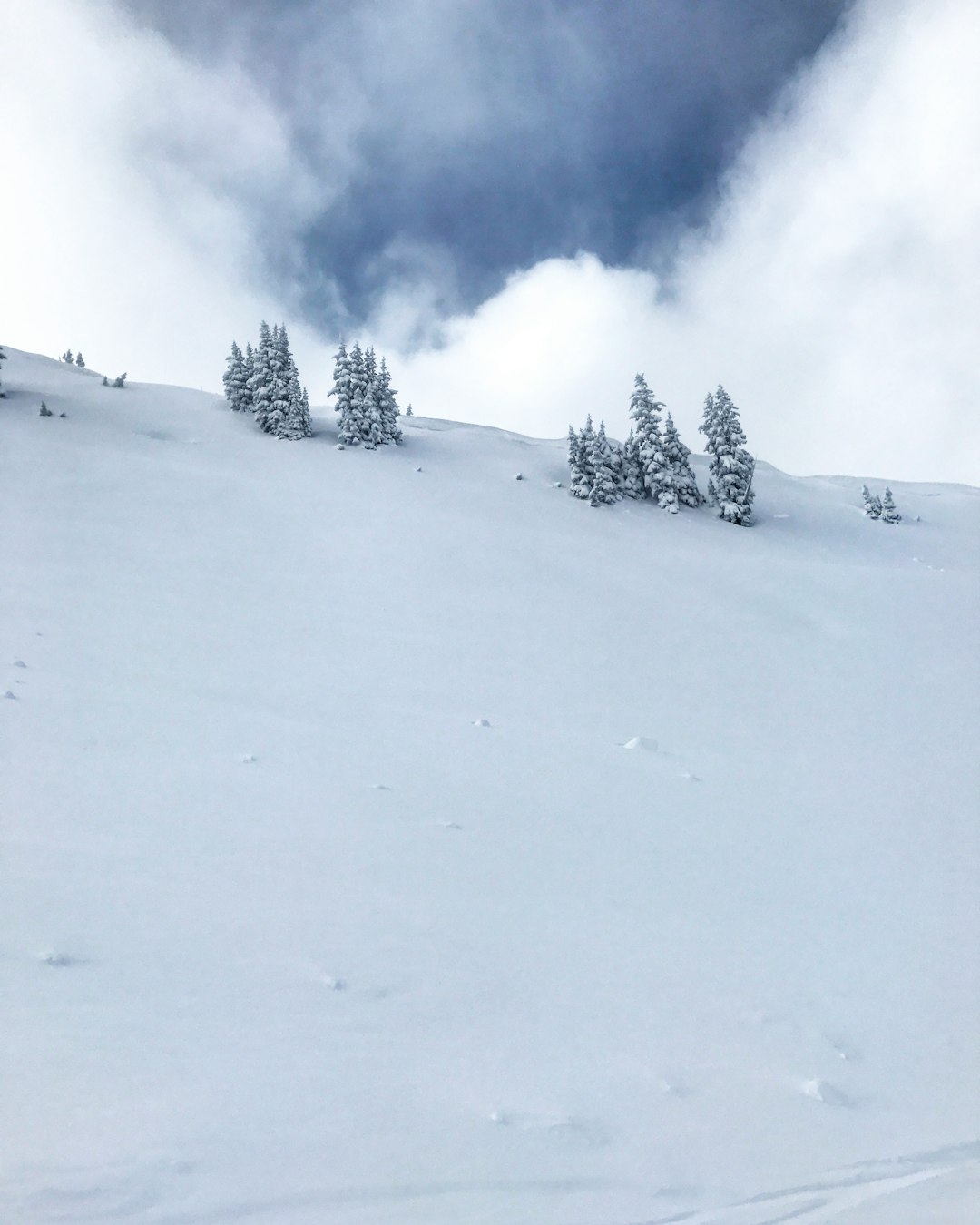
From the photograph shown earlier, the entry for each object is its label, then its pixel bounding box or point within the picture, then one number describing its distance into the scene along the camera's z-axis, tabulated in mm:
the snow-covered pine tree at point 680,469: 41688
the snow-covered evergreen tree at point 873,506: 47225
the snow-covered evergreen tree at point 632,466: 41750
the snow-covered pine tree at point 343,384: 42188
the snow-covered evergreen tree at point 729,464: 41250
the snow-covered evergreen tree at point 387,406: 43188
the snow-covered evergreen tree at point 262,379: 41375
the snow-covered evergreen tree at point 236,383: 44562
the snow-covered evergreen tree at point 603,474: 38469
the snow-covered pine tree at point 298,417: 40562
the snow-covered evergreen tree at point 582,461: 39281
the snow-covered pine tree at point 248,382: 44312
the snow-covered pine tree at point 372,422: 41719
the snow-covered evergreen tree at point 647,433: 41125
